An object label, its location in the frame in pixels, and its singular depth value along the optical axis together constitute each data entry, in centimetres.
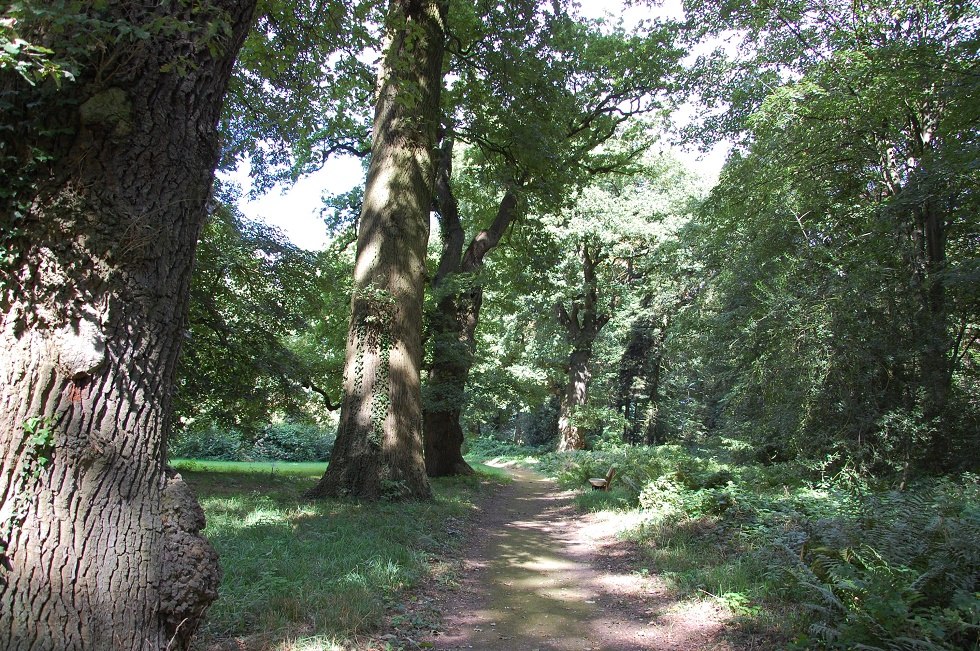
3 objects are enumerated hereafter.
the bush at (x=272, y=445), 2128
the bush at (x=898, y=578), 347
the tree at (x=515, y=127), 1150
